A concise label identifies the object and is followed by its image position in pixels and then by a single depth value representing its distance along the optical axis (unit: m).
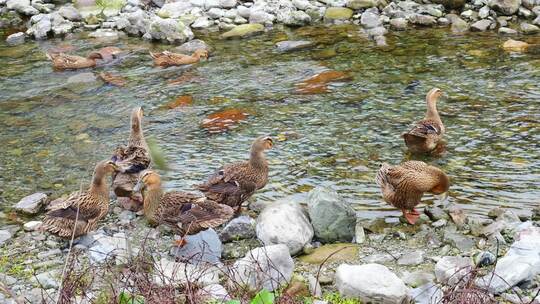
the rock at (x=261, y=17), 16.30
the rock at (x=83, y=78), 13.07
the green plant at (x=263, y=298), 4.47
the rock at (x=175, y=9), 17.12
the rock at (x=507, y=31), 14.40
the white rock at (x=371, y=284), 5.77
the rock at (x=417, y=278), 6.09
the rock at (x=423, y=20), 15.42
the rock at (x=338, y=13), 16.38
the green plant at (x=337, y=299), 5.87
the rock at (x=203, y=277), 5.95
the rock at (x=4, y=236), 7.35
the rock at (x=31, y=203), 8.04
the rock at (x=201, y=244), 6.88
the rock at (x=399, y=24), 15.31
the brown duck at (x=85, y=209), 7.00
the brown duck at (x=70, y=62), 13.62
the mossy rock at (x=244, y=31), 15.48
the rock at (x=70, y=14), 17.36
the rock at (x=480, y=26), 14.80
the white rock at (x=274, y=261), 5.94
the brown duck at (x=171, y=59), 13.59
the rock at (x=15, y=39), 15.94
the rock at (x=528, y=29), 14.38
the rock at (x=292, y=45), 14.28
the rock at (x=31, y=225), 7.61
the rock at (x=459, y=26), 14.94
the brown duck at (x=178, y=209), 6.99
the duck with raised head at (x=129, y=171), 8.07
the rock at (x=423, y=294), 5.68
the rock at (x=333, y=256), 6.79
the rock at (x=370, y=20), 15.66
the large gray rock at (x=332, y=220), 7.14
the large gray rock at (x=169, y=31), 15.57
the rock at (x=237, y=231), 7.25
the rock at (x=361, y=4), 16.64
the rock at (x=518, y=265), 5.84
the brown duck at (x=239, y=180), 7.72
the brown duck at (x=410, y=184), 7.50
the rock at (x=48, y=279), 6.24
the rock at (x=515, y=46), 13.20
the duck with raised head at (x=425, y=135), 9.09
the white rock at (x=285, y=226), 6.93
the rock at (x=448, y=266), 6.01
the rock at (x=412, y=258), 6.63
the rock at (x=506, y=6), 15.62
